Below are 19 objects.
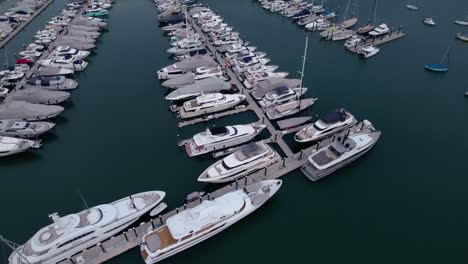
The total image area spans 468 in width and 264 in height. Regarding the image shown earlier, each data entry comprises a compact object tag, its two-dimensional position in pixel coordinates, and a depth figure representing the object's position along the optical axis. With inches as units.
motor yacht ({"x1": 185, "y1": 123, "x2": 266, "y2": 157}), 1835.6
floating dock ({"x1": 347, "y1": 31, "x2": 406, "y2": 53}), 3083.7
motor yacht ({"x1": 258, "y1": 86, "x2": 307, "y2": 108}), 2203.5
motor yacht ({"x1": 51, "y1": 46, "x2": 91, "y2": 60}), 2856.1
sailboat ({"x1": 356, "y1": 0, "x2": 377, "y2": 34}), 3325.5
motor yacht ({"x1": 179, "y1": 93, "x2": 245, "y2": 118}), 2172.6
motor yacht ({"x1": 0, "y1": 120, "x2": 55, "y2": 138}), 1956.2
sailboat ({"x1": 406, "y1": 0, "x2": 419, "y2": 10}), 3938.2
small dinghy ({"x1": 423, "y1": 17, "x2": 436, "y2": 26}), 3532.7
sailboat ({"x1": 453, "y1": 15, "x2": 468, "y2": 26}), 3479.1
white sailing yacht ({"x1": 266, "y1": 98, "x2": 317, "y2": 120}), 2124.8
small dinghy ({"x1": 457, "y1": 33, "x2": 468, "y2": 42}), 3171.8
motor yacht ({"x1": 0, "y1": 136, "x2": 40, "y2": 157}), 1851.5
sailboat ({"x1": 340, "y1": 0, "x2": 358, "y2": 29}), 3516.2
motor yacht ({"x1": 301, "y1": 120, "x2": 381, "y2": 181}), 1683.1
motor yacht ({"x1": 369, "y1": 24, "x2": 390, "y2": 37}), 3233.3
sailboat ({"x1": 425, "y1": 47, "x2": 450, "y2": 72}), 2706.7
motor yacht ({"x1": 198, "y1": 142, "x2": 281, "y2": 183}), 1632.6
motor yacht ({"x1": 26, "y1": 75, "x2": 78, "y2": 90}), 2423.7
